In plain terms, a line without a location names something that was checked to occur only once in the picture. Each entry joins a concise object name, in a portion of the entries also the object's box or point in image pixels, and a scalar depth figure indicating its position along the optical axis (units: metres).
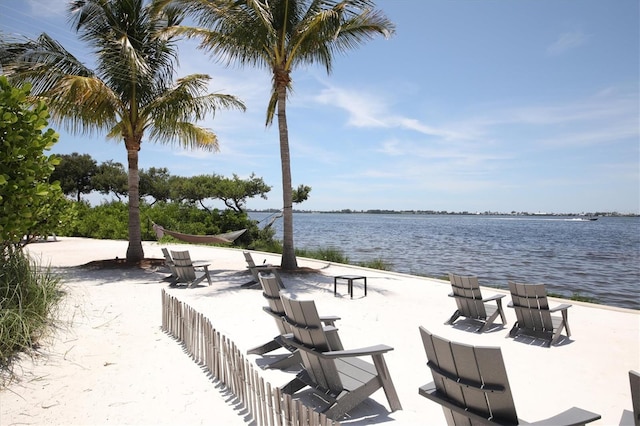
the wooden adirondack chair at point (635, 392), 2.18
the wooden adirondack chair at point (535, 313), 5.31
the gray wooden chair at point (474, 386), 2.23
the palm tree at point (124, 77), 10.19
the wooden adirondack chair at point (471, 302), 6.04
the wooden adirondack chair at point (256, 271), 8.66
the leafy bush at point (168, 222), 23.08
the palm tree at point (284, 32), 10.25
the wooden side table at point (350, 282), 8.25
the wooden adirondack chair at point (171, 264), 9.30
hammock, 15.09
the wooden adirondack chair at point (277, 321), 4.13
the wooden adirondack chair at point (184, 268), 9.01
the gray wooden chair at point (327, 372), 3.16
